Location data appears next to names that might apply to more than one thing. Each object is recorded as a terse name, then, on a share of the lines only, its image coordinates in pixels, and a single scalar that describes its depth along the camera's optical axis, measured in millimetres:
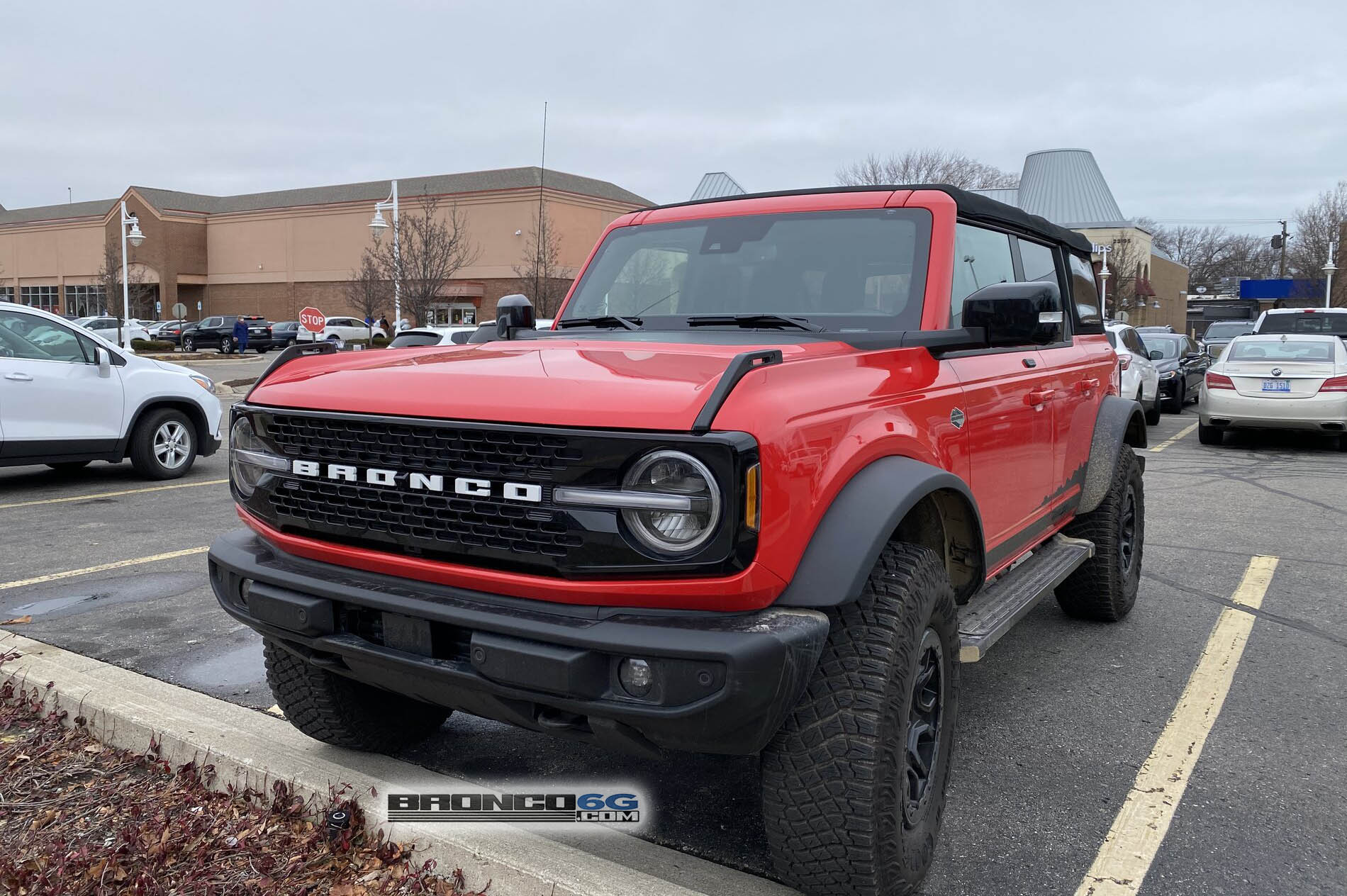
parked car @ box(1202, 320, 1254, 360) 23516
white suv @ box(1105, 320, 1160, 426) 14652
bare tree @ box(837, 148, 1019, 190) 42906
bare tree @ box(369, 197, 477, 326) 35281
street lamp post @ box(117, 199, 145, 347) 38500
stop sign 23641
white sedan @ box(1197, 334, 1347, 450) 12969
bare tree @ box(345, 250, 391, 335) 43000
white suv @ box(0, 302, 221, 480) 8805
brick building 52750
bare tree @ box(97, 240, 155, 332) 55188
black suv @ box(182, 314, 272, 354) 44344
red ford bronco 2334
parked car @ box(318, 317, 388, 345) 43562
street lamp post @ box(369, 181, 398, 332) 31188
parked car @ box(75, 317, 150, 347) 44406
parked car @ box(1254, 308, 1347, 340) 18797
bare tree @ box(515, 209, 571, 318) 39234
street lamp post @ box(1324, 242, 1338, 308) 43719
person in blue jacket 42094
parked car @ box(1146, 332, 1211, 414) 18531
